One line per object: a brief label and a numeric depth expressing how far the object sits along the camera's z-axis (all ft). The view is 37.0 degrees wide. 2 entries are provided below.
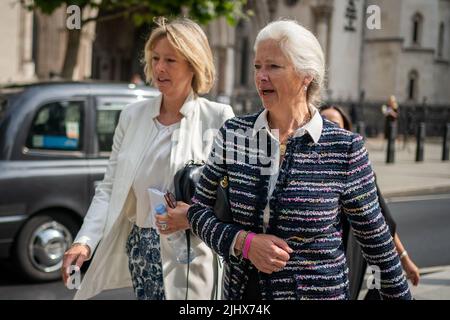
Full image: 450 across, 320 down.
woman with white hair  7.38
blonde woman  9.95
